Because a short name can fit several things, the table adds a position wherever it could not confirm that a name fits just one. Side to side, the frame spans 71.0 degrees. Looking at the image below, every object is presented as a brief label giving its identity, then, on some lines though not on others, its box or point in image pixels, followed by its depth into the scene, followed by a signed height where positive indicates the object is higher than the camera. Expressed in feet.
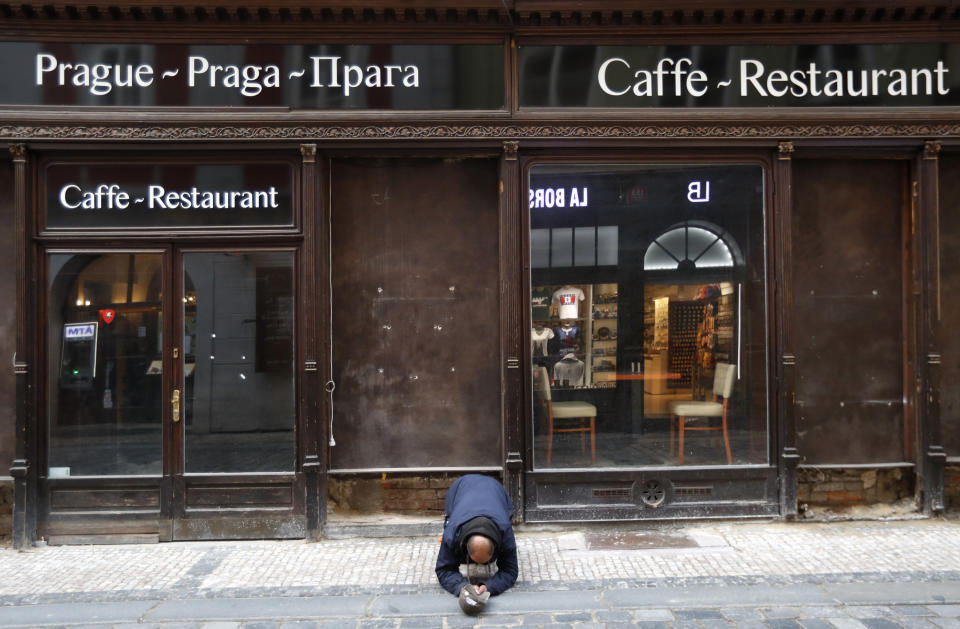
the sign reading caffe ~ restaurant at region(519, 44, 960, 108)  21.25 +7.95
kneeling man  15.12 -4.95
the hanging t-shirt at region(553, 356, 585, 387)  21.93 -1.46
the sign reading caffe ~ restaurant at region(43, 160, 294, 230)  20.83 +4.23
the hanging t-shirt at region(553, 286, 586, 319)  21.79 +0.88
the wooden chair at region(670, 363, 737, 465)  22.11 -2.67
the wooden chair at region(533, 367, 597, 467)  21.68 -2.84
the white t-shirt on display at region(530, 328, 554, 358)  21.65 -0.40
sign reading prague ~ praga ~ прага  20.44 +7.87
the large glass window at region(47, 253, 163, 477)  20.88 -0.93
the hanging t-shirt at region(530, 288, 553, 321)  21.59 +0.79
